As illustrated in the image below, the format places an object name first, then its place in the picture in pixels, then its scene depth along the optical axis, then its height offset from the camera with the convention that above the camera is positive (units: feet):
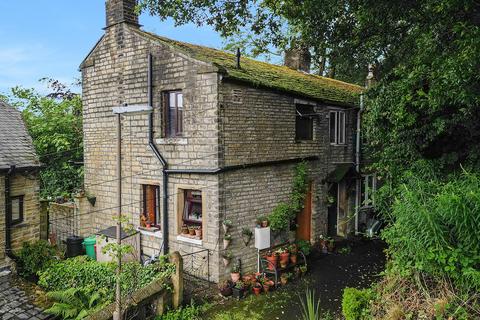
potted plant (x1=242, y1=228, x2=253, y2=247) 36.99 -8.86
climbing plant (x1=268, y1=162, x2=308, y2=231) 39.42 -6.52
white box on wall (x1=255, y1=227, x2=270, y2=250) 37.47 -9.24
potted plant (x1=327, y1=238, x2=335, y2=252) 46.60 -12.39
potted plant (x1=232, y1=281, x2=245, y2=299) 33.42 -13.09
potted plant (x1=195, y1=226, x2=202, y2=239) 36.45 -8.48
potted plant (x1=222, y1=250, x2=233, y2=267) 35.11 -10.54
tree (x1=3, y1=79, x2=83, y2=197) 59.31 +2.08
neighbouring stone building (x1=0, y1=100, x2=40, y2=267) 37.01 -4.43
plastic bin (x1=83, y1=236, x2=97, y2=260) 41.89 -11.34
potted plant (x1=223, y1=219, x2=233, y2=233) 35.01 -7.27
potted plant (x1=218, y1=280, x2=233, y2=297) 33.58 -12.94
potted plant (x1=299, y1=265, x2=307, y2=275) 38.73 -12.83
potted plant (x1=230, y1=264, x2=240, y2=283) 35.53 -12.18
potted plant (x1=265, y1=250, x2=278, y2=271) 36.88 -11.40
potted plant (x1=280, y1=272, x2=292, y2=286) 36.60 -13.12
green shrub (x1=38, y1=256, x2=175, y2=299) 31.01 -11.37
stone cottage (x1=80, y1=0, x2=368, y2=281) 35.45 +0.96
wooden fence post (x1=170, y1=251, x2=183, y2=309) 30.60 -11.31
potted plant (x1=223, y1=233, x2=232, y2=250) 34.97 -8.79
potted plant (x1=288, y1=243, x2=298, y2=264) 39.40 -11.45
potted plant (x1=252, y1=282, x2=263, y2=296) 34.40 -13.24
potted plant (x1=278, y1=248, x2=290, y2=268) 38.29 -11.53
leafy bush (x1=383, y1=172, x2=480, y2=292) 18.93 -4.69
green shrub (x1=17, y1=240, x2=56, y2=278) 36.32 -11.08
